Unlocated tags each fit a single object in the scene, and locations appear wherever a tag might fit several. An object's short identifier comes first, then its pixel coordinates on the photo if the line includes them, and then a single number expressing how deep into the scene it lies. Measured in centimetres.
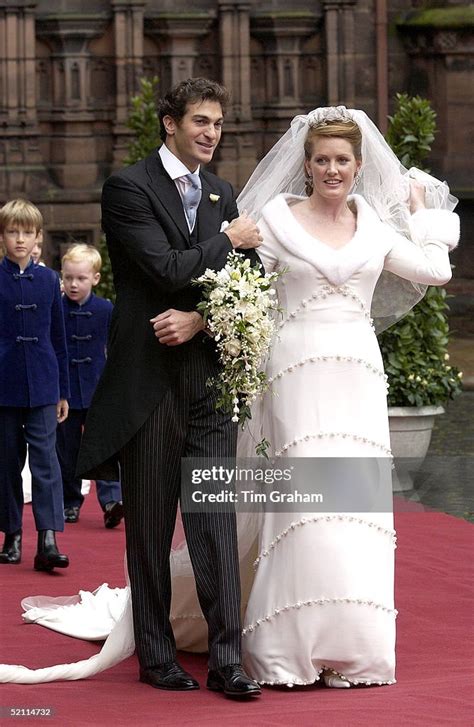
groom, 1149
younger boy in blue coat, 1934
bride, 1162
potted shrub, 2167
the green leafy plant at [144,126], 3225
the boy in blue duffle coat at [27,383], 1639
